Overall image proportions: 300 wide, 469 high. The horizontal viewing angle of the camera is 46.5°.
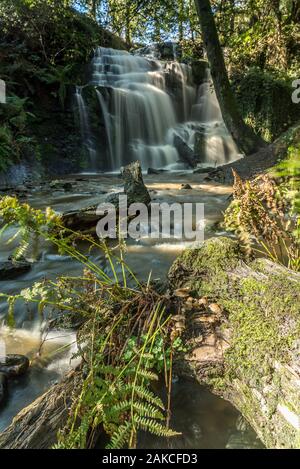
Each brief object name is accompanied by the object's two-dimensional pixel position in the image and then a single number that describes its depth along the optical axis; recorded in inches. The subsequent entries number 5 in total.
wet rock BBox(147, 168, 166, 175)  454.0
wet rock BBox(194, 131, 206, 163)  517.3
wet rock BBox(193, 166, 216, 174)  435.7
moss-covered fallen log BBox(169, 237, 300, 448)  64.4
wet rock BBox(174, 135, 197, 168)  496.4
